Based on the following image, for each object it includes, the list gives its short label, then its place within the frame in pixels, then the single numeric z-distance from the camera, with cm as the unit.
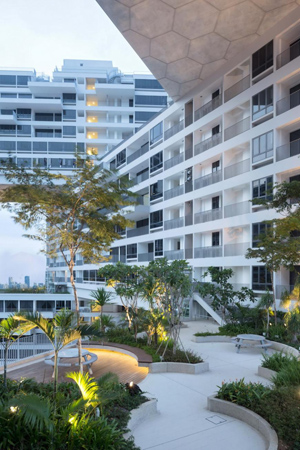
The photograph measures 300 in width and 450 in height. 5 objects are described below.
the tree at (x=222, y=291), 1791
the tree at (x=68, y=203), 1106
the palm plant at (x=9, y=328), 842
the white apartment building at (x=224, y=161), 1931
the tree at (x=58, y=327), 703
